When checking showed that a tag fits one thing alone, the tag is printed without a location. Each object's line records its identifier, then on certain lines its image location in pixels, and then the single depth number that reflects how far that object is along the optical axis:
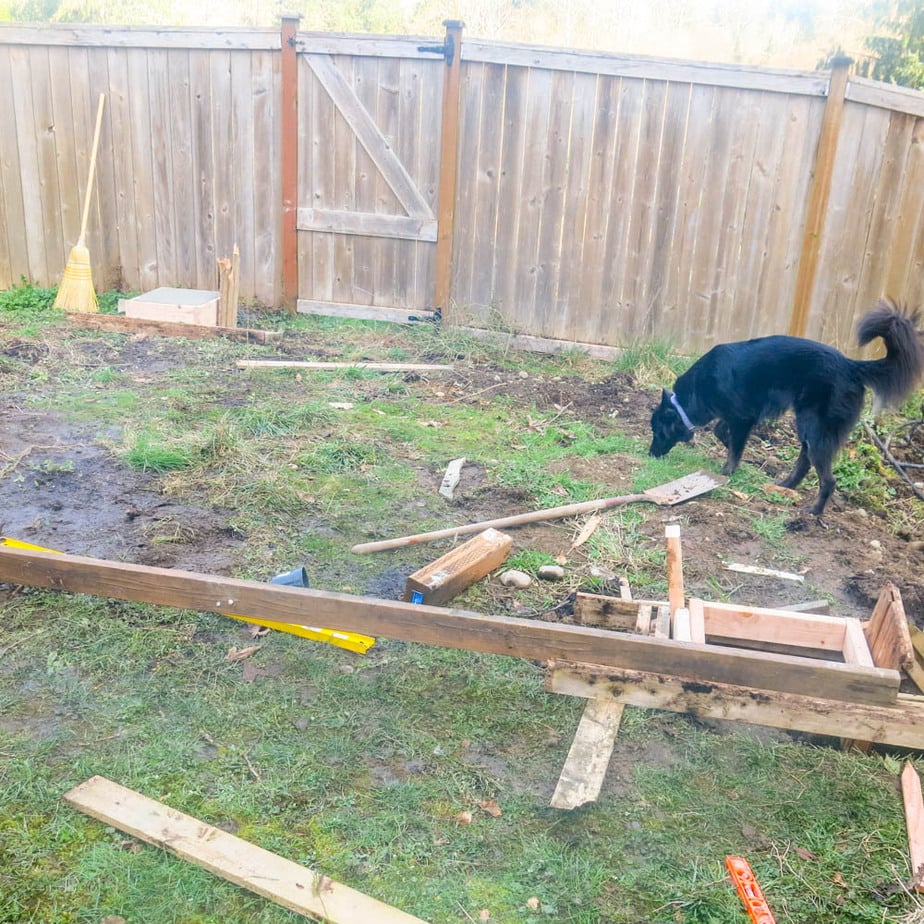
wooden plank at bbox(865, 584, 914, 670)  2.84
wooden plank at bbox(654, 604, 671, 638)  3.31
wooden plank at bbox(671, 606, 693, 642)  3.10
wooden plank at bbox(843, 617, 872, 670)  2.98
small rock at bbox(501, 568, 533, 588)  3.96
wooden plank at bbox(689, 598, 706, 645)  3.12
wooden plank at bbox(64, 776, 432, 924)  2.09
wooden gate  8.16
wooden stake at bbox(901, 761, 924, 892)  2.34
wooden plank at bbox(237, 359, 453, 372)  7.15
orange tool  2.17
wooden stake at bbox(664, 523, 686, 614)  3.39
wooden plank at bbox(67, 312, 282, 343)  7.94
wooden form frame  2.52
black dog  4.70
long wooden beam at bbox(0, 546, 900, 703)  2.56
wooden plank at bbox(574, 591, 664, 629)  3.48
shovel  4.21
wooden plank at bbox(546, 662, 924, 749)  2.52
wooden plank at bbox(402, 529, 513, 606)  3.53
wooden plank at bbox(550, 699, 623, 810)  2.51
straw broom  8.52
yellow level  3.31
